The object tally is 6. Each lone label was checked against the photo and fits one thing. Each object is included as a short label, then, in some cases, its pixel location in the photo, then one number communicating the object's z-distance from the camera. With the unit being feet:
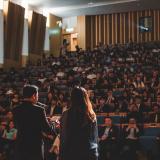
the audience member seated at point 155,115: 33.50
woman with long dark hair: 11.50
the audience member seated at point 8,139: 30.96
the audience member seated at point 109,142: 28.71
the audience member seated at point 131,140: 28.22
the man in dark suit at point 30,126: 12.56
